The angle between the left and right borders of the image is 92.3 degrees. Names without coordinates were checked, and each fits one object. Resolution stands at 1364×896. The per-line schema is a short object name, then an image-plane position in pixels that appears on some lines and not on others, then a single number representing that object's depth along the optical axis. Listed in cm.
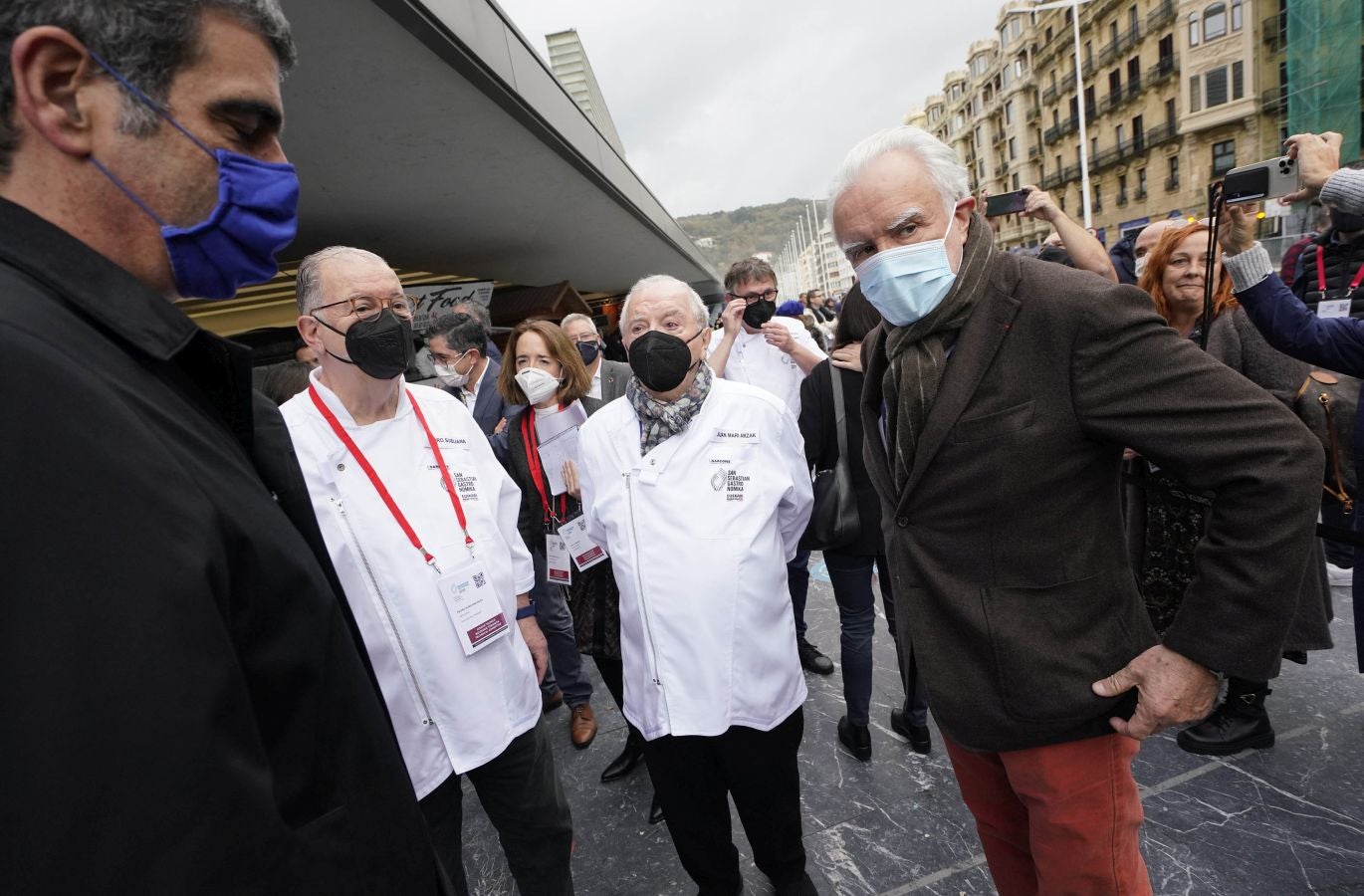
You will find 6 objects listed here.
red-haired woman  200
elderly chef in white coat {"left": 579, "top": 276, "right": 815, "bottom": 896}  189
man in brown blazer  120
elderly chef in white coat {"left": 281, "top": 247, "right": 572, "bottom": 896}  177
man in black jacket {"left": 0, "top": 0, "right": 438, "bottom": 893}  55
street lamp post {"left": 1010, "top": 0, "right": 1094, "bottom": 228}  1790
